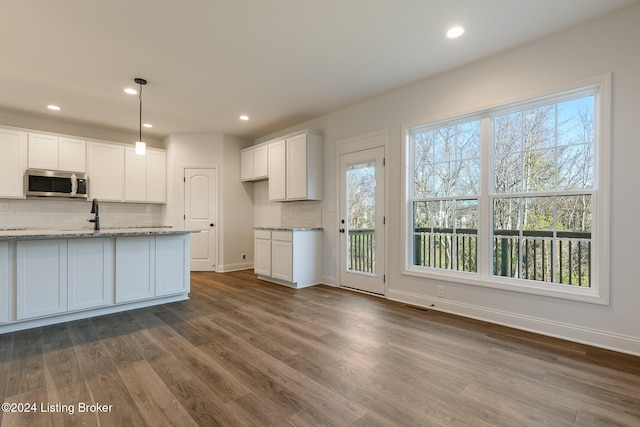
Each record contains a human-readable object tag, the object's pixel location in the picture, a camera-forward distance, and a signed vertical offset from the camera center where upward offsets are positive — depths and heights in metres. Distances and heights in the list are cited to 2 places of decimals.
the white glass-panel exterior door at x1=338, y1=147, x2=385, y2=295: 4.20 -0.10
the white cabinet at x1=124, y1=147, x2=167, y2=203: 5.73 +0.71
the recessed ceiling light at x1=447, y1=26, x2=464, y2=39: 2.68 +1.63
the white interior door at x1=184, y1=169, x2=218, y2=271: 5.93 -0.02
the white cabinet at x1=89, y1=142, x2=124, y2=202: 5.36 +0.75
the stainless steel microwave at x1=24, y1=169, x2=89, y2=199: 4.76 +0.47
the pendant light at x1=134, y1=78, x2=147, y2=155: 3.68 +0.83
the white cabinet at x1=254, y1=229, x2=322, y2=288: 4.61 -0.69
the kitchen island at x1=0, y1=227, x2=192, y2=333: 2.88 -0.66
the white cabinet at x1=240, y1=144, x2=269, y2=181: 5.61 +0.96
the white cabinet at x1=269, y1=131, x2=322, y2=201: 4.81 +0.76
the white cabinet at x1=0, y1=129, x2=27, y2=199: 4.59 +0.77
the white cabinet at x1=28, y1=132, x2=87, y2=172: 4.84 +0.99
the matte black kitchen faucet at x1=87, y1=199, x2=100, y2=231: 3.57 +0.02
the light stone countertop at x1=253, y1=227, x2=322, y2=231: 4.62 -0.24
